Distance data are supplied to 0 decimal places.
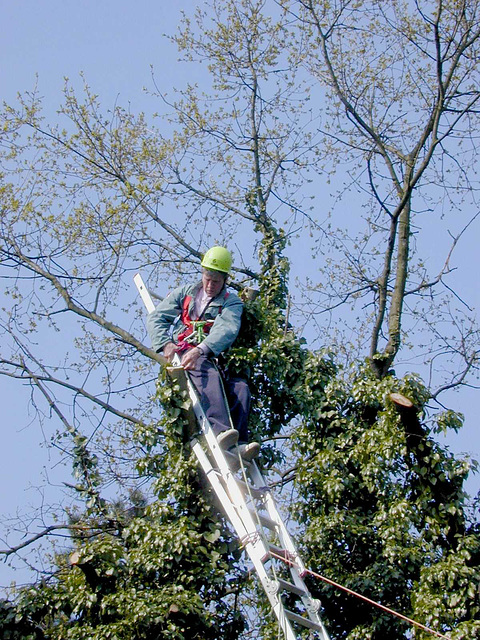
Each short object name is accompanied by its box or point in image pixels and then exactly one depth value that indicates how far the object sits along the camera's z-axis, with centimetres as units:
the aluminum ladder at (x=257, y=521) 1234
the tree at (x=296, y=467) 1459
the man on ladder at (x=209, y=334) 1496
